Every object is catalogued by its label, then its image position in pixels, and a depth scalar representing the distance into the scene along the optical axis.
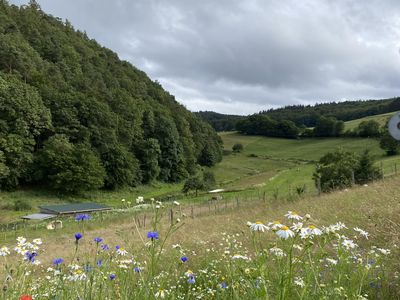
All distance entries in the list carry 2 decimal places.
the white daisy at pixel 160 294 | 2.62
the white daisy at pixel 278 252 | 2.49
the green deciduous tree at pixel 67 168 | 53.56
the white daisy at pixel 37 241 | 3.10
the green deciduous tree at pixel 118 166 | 62.47
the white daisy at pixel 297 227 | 2.26
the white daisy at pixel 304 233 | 2.24
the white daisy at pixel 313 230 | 2.26
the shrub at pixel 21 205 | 43.08
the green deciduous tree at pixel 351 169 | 24.50
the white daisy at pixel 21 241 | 3.10
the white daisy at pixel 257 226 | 2.31
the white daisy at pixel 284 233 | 2.12
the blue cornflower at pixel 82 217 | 2.81
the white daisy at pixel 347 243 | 2.89
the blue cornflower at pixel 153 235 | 2.46
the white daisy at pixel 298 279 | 2.29
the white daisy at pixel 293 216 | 2.45
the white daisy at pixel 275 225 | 2.34
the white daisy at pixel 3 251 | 2.85
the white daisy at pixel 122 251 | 3.08
